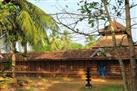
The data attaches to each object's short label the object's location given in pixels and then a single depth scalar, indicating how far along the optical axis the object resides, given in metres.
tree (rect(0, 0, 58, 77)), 12.66
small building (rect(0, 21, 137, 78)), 15.12
